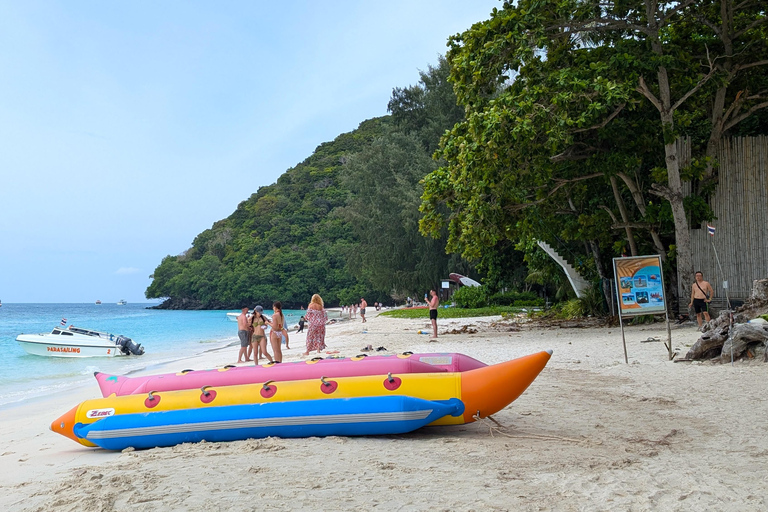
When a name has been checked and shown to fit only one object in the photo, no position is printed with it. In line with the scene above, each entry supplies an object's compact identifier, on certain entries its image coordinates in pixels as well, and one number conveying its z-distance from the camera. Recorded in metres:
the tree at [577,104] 13.66
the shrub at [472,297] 30.31
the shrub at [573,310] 20.27
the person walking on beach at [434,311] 16.62
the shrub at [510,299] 30.66
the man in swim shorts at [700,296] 12.88
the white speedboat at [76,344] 21.23
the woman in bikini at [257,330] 13.12
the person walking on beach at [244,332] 13.88
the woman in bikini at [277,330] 12.10
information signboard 9.85
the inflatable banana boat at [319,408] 5.56
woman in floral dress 13.82
